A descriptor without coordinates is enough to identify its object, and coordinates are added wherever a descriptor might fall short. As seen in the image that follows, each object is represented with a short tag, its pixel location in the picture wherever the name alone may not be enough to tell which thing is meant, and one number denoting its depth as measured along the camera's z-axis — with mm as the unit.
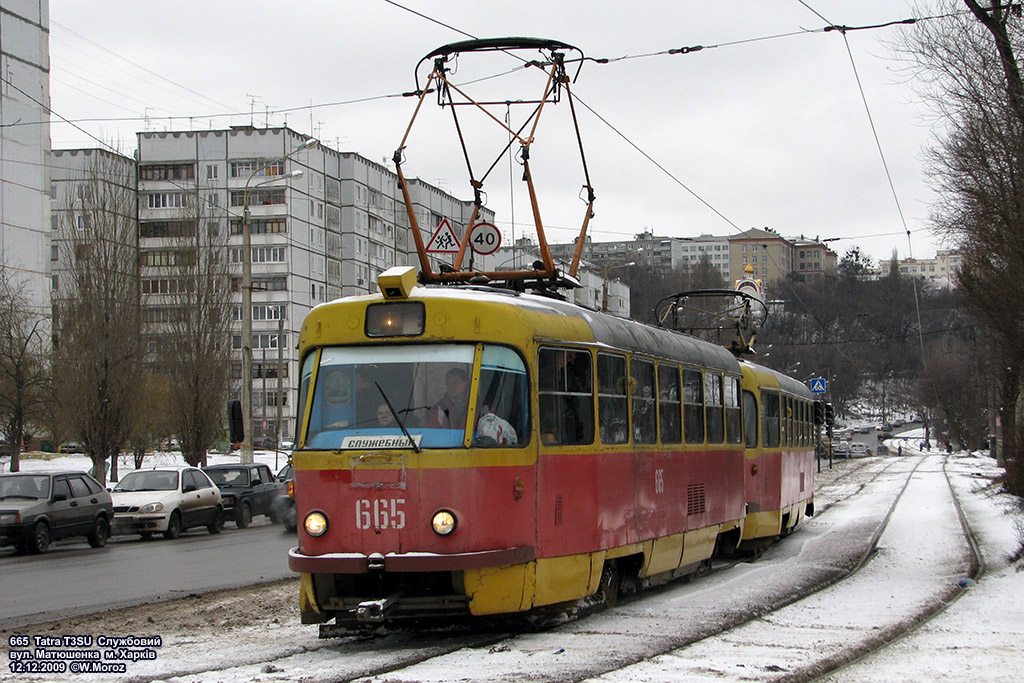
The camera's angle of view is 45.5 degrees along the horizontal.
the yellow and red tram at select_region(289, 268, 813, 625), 8500
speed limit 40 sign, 16125
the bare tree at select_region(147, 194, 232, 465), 41062
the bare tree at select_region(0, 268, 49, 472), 34062
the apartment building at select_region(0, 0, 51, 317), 56062
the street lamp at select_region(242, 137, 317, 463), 28688
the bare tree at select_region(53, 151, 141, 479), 34125
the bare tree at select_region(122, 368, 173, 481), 38594
